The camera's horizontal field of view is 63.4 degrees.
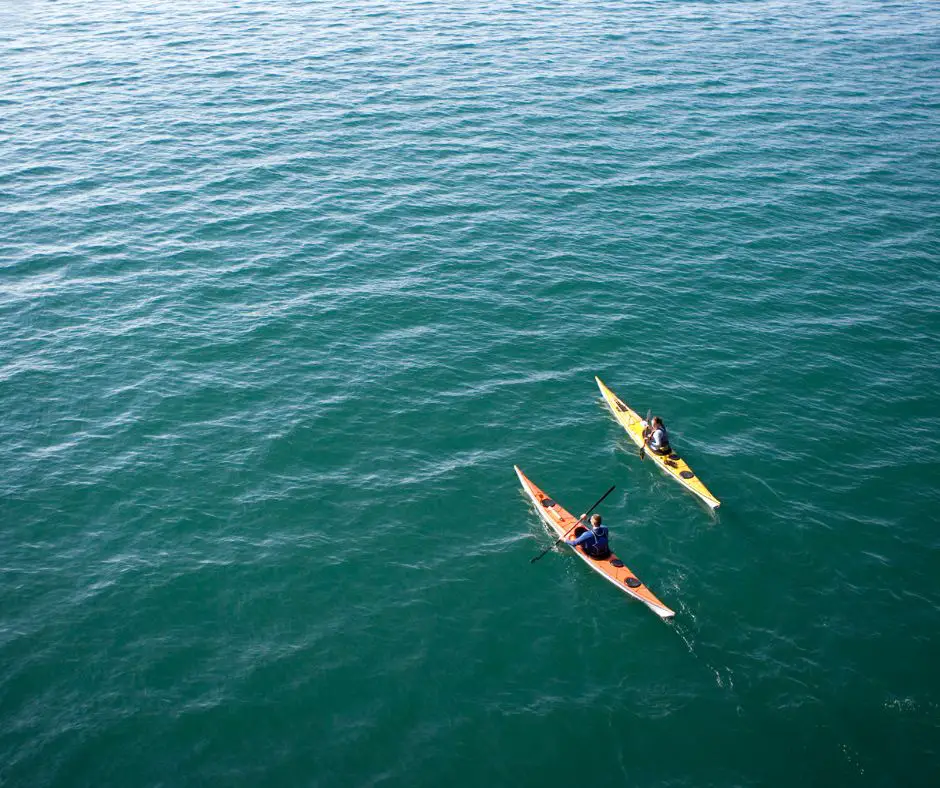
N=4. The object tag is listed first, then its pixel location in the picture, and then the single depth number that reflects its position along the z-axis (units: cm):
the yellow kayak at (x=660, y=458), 3619
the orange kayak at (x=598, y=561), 3123
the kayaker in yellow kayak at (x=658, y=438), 3766
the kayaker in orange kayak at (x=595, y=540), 3266
